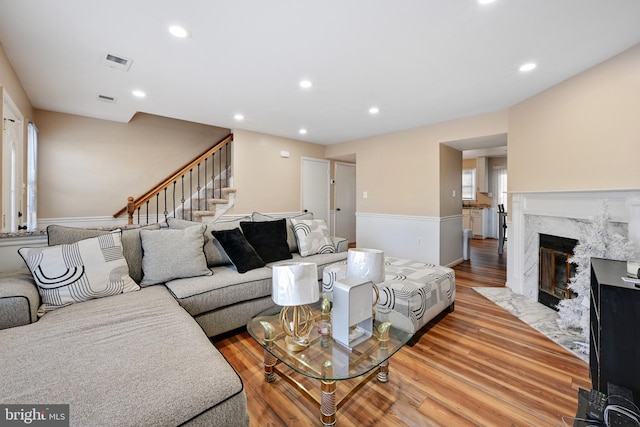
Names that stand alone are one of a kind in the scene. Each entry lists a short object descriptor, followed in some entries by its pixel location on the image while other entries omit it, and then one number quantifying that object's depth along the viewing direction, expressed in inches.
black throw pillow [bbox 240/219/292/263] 109.3
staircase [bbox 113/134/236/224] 168.9
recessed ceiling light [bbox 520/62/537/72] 91.9
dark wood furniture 49.4
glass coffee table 48.4
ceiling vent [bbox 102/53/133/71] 87.9
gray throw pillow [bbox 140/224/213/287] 81.8
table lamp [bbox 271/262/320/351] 50.9
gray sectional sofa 34.0
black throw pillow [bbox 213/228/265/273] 95.2
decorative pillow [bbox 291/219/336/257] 123.0
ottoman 80.2
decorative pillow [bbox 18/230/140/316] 63.8
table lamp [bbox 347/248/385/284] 62.1
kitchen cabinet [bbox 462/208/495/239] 289.0
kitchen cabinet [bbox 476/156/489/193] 290.5
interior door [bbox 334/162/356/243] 243.7
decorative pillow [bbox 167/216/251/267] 97.0
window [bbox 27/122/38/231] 134.5
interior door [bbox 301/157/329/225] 216.1
